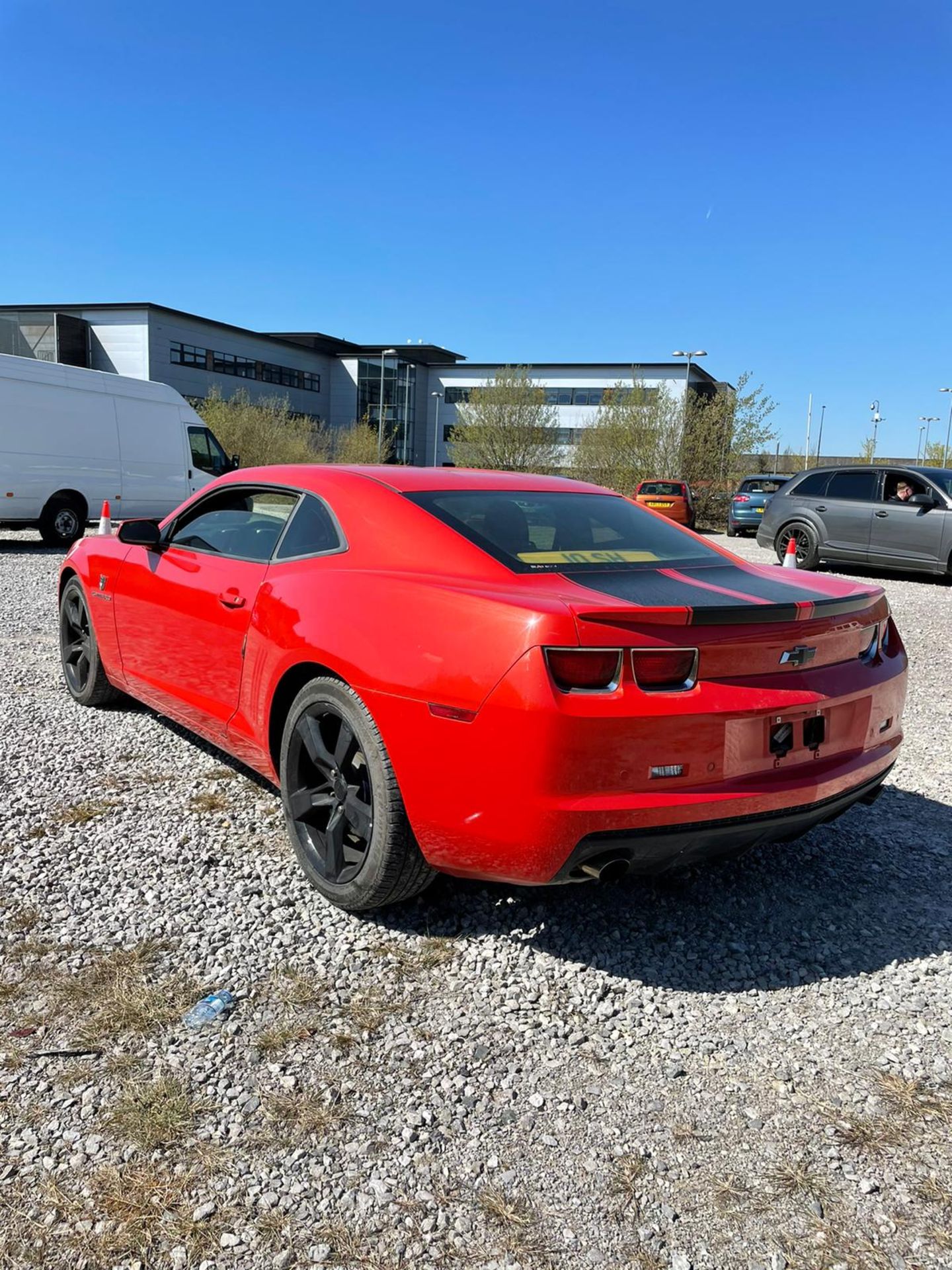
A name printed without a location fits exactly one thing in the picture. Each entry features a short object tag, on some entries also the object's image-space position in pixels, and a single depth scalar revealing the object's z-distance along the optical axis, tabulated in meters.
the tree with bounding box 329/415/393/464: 52.28
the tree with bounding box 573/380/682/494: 38.19
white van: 14.25
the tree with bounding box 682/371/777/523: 35.53
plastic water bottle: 2.52
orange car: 28.16
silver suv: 14.17
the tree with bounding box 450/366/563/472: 48.47
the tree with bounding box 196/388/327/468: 39.44
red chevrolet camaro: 2.51
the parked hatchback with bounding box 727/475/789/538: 26.58
